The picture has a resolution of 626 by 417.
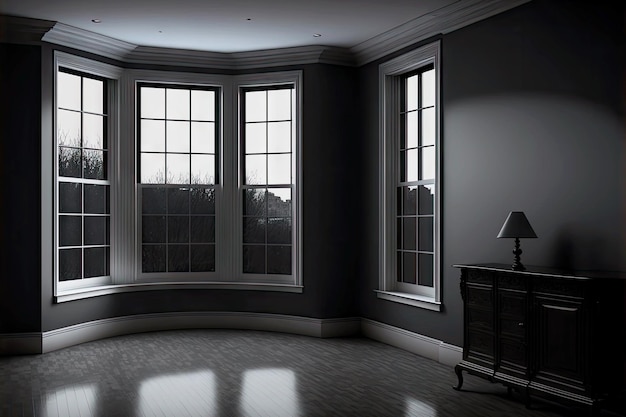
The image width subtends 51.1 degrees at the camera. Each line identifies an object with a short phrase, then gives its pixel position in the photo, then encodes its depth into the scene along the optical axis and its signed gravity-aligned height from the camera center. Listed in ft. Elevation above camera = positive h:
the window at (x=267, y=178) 26.32 +1.22
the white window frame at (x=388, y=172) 23.93 +1.30
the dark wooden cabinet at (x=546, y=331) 13.74 -2.84
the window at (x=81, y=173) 23.36 +1.31
